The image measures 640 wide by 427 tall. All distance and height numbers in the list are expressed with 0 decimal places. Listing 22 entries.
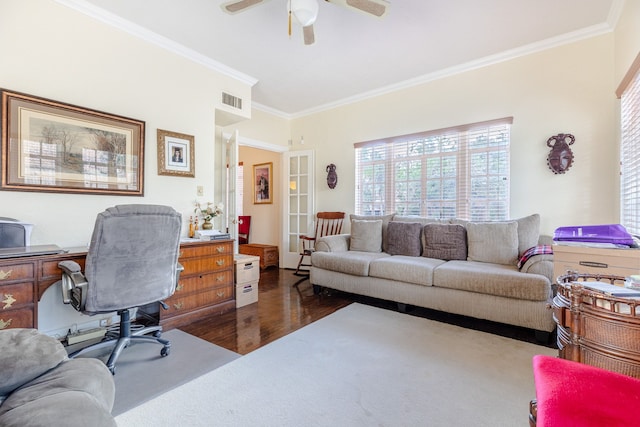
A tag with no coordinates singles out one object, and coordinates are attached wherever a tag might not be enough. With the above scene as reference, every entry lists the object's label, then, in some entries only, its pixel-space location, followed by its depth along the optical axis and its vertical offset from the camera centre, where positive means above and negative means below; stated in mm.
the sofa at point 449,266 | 2430 -560
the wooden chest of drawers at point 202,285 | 2705 -762
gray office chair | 1820 -382
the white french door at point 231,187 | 3789 +313
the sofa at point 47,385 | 682 -508
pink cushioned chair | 706 -497
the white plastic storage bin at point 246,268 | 3244 -679
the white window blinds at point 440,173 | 3475 +513
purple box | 1659 -141
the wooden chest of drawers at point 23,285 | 1809 -500
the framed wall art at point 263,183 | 5867 +575
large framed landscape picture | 2189 +523
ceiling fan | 2049 +1492
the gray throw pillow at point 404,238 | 3547 -352
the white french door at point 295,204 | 5211 +115
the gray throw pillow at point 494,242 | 2994 -337
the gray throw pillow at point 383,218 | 3924 -111
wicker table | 820 -357
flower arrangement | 3314 -2
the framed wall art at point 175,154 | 3053 +619
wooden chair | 4797 -309
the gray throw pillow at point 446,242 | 3279 -364
